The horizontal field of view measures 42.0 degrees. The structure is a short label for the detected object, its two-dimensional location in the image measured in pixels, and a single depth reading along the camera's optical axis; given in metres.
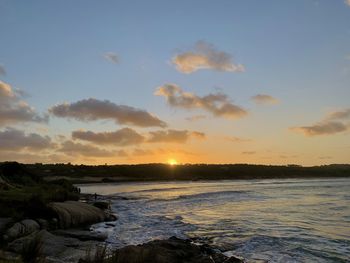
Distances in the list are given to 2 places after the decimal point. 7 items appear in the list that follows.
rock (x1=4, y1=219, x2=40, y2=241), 19.85
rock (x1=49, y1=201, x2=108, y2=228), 27.12
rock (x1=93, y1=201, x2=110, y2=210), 43.84
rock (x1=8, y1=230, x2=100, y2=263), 16.19
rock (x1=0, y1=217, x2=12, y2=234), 20.88
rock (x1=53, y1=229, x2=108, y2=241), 22.36
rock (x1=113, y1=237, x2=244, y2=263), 13.47
